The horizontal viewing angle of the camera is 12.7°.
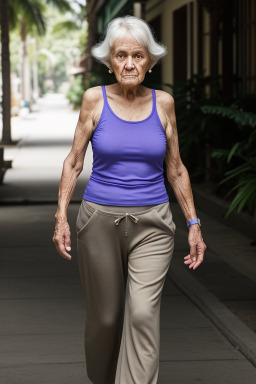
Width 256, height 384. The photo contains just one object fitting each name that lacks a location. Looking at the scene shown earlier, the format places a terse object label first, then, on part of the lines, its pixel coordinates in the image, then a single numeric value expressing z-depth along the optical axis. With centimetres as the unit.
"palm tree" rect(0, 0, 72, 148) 3381
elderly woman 507
